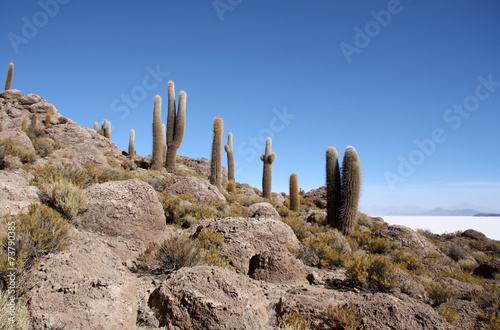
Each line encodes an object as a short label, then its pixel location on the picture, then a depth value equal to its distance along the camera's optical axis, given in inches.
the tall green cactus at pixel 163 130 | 818.2
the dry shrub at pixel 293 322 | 153.2
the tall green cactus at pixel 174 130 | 815.1
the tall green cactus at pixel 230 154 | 1075.3
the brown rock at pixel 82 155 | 518.3
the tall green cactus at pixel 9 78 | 1245.8
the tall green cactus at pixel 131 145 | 1127.6
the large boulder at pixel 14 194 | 193.5
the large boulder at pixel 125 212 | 242.5
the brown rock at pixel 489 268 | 374.2
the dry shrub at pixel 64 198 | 228.4
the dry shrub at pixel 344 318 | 152.3
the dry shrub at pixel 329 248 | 293.7
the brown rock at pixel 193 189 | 466.6
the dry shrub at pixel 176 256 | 208.2
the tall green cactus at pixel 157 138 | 779.8
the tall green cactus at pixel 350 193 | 487.8
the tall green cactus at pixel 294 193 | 762.2
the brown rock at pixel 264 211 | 437.7
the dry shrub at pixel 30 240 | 133.8
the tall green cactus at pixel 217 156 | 737.0
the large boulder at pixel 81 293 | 125.4
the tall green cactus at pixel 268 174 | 906.5
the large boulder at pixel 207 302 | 147.9
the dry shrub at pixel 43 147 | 548.7
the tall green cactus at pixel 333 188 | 512.3
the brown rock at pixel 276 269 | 228.7
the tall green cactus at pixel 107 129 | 1261.1
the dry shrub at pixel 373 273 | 221.5
